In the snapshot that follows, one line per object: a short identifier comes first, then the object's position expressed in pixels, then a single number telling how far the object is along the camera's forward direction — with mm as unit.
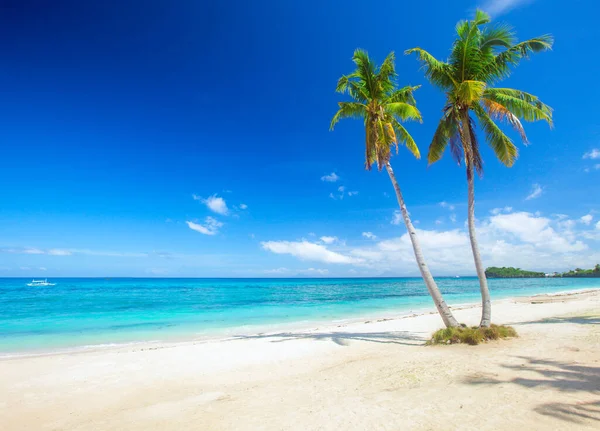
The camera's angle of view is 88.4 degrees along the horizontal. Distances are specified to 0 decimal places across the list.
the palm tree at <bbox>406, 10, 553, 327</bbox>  9695
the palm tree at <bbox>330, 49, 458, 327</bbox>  11109
